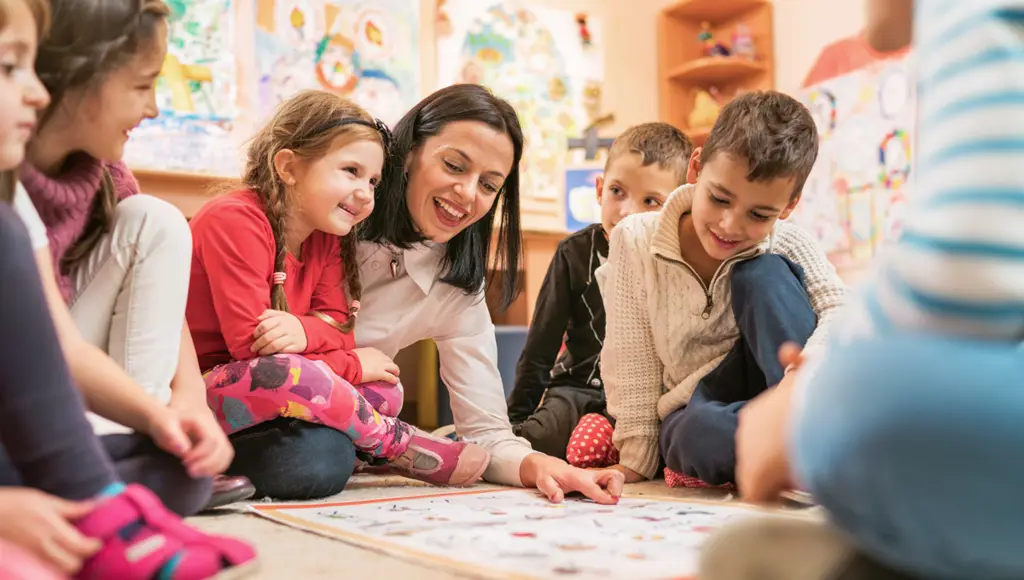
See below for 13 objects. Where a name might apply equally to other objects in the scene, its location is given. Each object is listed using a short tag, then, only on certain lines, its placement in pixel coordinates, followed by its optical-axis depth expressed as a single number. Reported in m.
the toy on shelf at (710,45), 3.09
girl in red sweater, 0.97
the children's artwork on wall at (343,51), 2.51
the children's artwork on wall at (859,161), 2.54
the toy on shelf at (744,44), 3.03
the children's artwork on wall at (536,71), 2.87
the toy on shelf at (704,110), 3.04
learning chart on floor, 0.59
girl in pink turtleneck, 0.64
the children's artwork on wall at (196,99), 2.31
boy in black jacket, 1.68
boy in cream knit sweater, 1.08
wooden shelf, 3.04
